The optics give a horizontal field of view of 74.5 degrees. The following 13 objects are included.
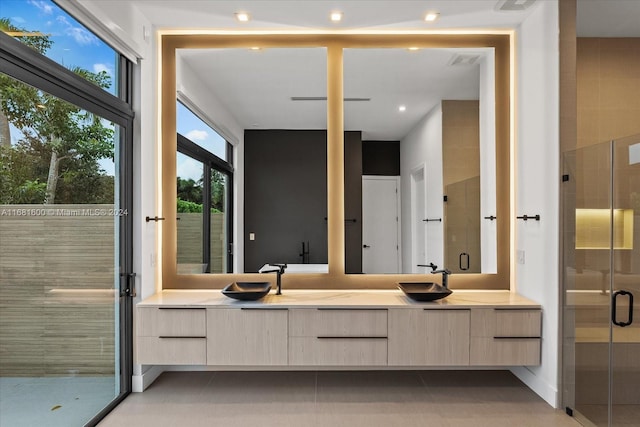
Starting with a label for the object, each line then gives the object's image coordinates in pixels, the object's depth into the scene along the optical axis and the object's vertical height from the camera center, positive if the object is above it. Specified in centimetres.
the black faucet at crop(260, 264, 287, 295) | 350 -53
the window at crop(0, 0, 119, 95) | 214 +100
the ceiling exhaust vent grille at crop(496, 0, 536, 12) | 309 +152
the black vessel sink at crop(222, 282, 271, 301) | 317 -65
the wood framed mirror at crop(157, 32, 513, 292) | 365 +54
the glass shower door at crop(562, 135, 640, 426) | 234 -45
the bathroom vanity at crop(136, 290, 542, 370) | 309 -93
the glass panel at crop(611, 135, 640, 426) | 231 -41
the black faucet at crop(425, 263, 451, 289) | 343 -55
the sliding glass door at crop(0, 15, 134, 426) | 206 -18
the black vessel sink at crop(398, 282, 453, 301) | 314 -65
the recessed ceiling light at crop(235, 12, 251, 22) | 327 +151
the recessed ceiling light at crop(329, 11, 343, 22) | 328 +152
